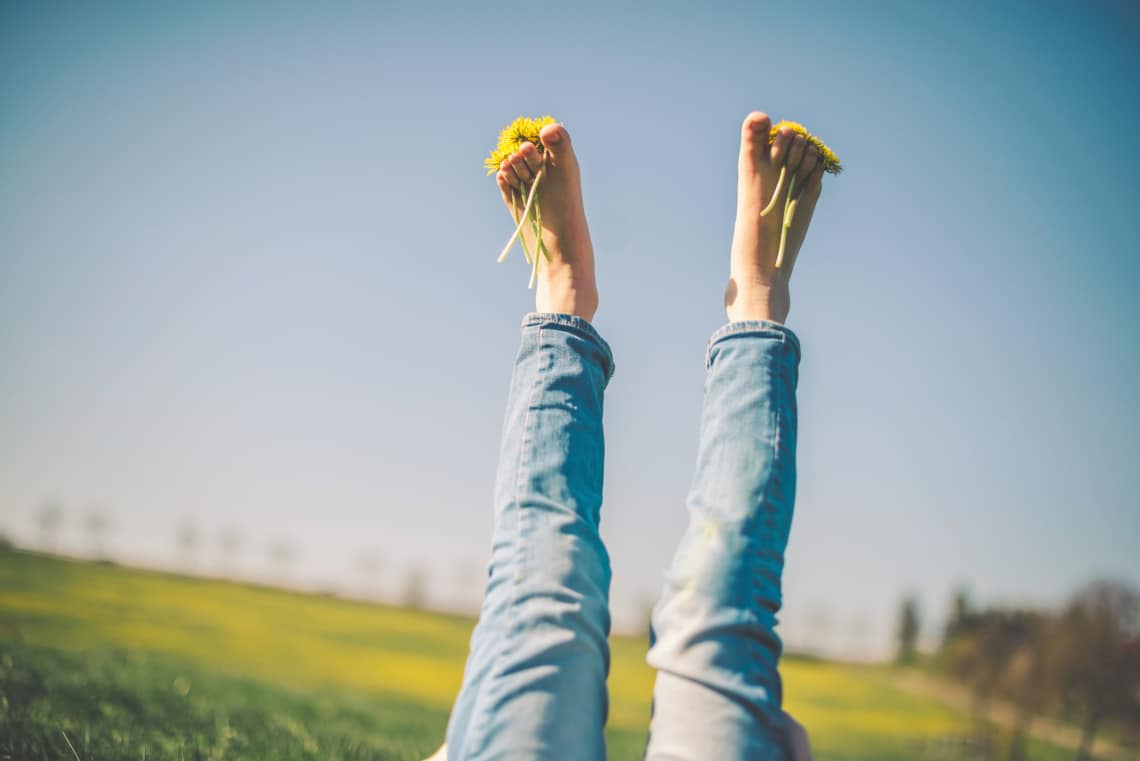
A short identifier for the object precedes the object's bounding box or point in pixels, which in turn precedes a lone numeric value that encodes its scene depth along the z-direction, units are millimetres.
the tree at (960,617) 29578
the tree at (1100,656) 14664
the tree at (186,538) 35781
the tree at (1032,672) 15820
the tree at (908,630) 37688
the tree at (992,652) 18531
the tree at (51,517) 33188
